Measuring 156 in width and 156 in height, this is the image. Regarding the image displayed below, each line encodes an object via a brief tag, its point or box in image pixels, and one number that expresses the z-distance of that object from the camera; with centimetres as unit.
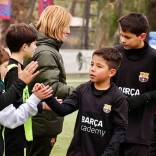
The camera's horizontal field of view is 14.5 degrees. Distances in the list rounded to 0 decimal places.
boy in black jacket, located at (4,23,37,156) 490
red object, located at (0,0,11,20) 1894
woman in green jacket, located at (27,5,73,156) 528
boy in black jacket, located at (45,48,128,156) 446
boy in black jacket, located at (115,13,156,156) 532
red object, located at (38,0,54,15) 2697
